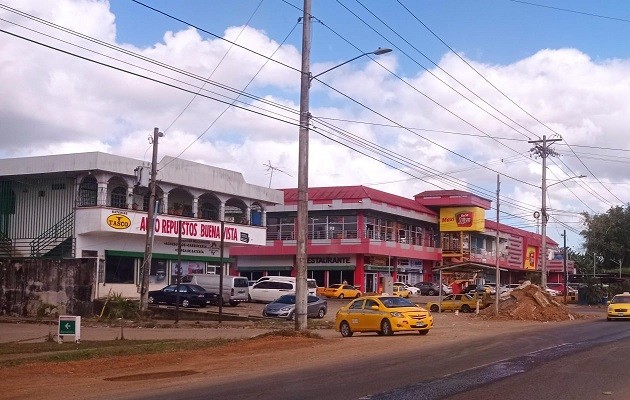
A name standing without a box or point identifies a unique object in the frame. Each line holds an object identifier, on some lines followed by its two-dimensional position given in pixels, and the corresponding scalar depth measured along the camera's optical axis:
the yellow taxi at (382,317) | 27.70
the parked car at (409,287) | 70.35
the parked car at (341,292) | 64.19
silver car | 38.56
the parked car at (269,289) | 51.12
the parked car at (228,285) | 47.09
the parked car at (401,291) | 65.56
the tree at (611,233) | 93.94
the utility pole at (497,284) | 44.82
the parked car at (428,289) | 74.50
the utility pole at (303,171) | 25.95
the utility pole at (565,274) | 63.44
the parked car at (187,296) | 44.91
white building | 45.75
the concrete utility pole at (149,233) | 37.72
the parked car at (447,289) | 74.11
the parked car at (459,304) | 49.81
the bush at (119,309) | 37.28
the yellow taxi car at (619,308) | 39.97
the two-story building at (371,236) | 71.25
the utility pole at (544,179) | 51.50
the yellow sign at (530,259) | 100.64
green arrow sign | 24.20
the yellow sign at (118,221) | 45.69
